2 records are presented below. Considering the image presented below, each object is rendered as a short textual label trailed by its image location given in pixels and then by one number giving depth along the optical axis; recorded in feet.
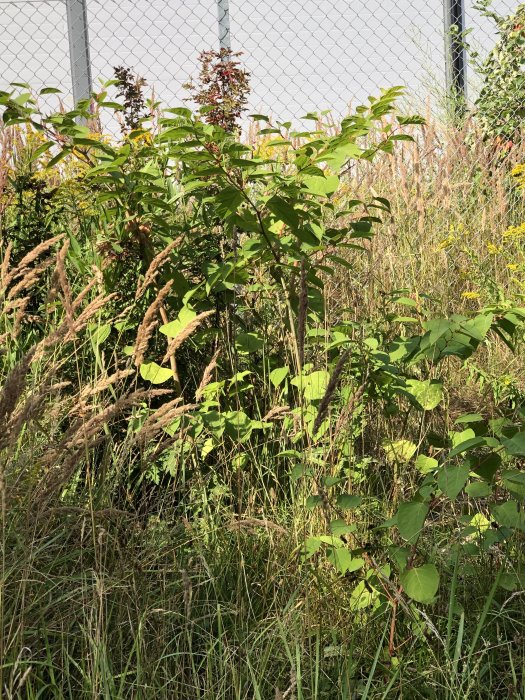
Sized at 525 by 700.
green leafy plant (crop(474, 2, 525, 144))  18.02
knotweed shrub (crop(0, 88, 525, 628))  5.04
